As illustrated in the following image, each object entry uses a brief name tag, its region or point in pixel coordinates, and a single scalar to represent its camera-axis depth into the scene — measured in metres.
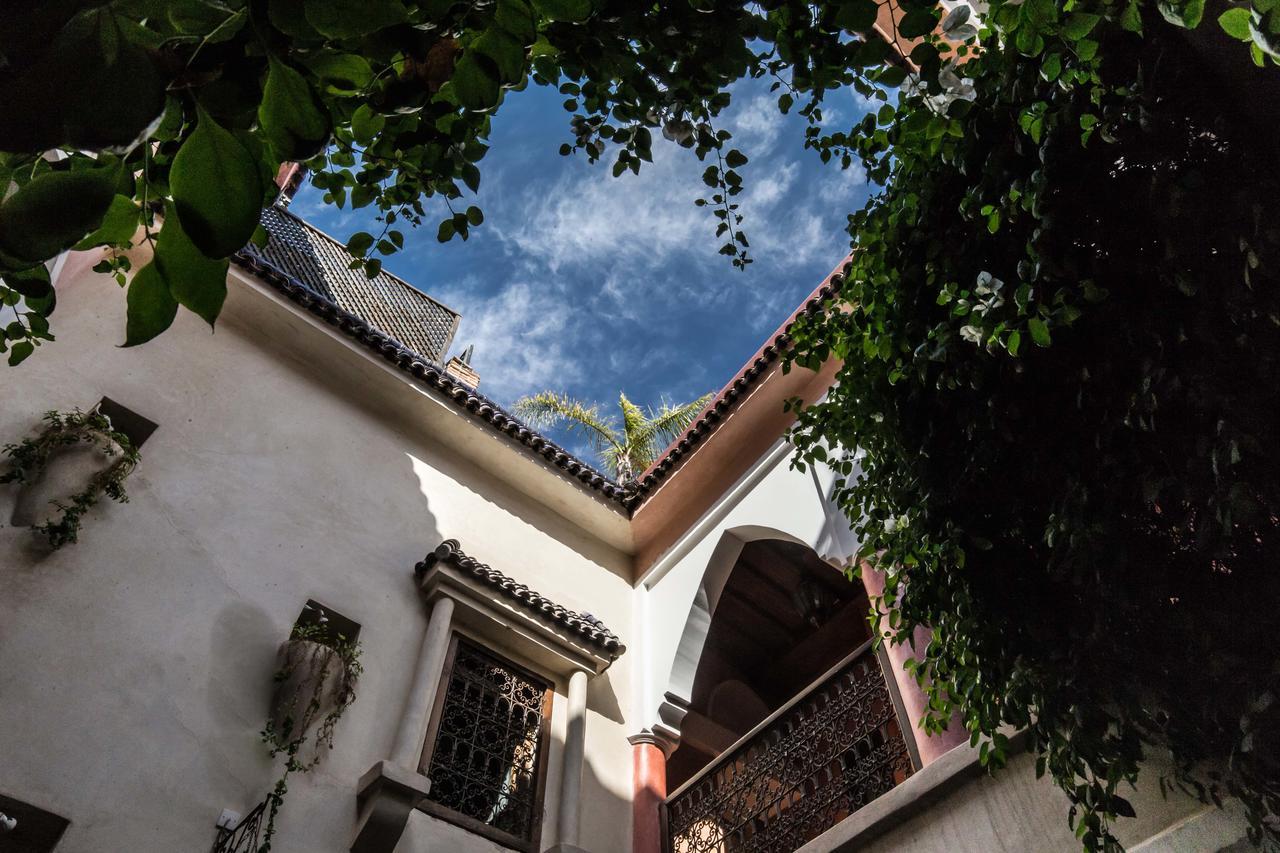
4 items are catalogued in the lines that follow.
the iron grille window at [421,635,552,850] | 5.96
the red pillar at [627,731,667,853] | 6.53
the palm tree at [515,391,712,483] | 14.04
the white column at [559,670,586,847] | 6.14
